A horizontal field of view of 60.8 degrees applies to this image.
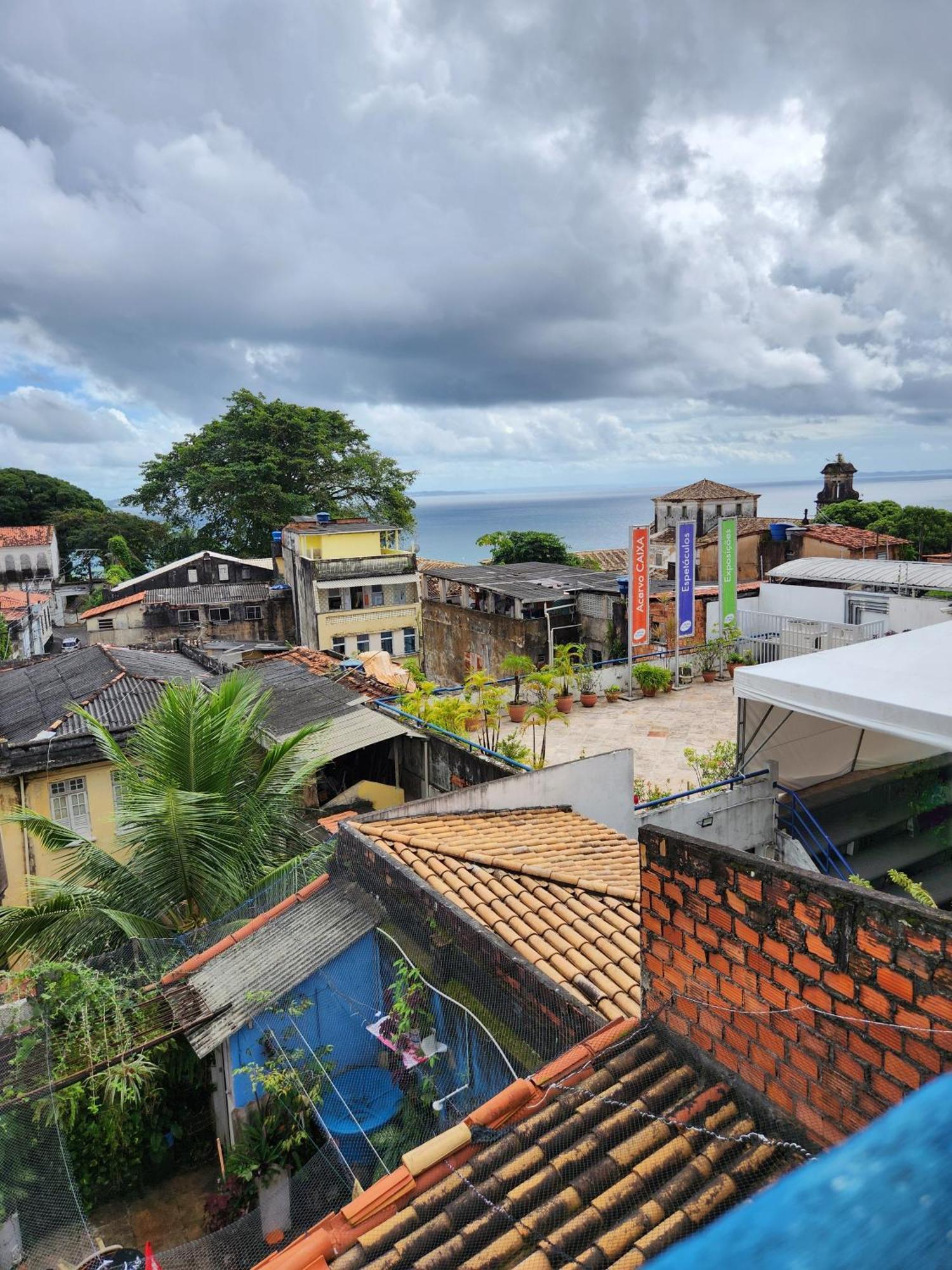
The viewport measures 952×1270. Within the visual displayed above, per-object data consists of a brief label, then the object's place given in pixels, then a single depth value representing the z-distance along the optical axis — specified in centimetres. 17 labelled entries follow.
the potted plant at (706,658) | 2166
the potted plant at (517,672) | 1837
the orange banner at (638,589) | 1989
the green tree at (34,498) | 6700
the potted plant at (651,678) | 2006
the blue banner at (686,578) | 2098
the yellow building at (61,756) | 1522
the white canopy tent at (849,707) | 759
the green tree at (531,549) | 5278
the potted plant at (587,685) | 1928
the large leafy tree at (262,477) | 4875
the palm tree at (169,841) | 852
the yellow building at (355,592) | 3438
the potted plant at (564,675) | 1862
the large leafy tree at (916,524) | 5000
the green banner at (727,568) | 2283
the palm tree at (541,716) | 1510
